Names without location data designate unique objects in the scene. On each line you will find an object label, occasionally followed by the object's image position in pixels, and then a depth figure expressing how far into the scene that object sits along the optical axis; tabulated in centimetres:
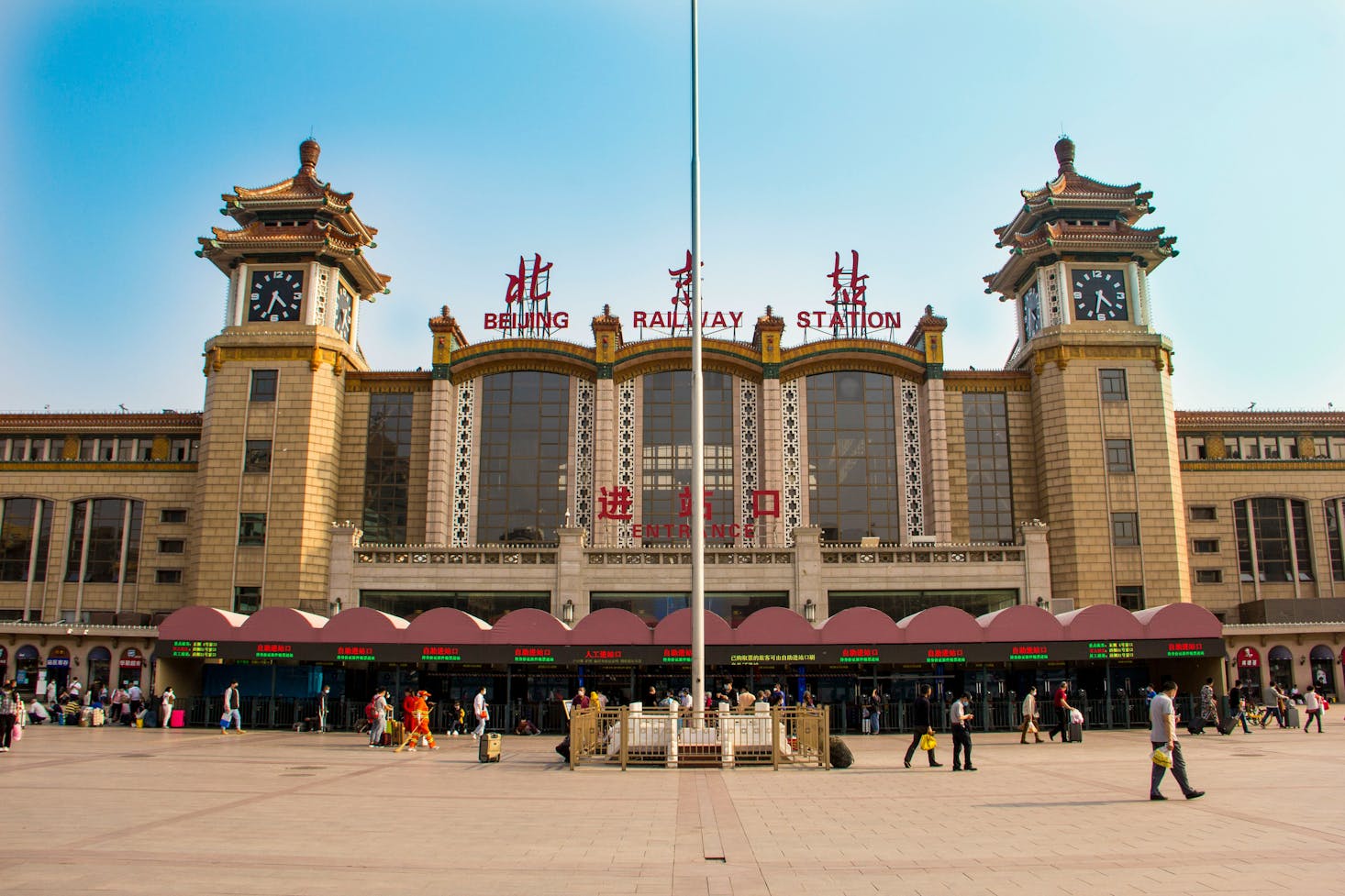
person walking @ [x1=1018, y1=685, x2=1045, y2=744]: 3234
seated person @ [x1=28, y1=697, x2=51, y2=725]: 4019
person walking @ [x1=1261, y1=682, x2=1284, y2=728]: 3725
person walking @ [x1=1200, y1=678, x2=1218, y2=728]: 3484
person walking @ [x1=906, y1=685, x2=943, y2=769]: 2464
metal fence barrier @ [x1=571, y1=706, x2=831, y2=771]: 2542
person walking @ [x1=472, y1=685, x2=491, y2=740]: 3070
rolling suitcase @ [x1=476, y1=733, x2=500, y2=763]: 2641
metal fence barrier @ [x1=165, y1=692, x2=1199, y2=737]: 3738
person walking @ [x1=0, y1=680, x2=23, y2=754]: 2791
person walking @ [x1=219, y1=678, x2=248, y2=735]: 3612
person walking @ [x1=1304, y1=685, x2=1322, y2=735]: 3438
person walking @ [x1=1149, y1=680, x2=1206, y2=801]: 1772
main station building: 4388
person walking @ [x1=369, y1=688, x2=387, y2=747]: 3159
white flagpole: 2556
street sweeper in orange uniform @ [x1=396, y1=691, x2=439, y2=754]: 3089
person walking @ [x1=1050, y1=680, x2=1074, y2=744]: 3234
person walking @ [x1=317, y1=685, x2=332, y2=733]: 3703
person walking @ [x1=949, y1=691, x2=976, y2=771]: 2336
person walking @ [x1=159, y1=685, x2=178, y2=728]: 3775
